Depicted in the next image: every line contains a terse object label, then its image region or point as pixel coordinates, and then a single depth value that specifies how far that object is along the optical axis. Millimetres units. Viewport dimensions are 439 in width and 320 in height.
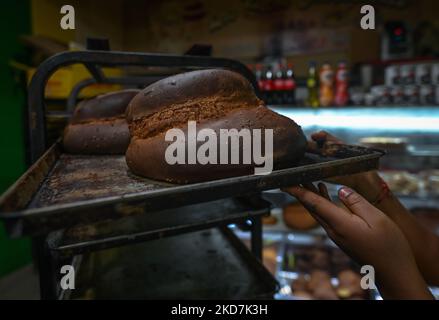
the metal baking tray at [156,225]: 817
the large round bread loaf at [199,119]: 711
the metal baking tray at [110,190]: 491
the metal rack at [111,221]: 827
